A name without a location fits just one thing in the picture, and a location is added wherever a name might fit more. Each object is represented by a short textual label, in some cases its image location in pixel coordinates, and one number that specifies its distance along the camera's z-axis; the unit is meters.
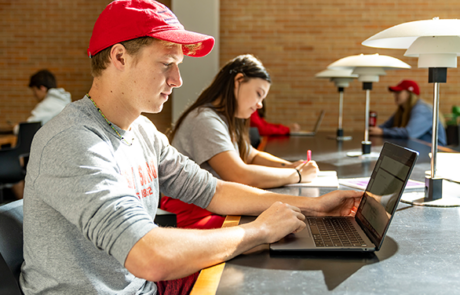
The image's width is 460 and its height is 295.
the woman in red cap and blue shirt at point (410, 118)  3.78
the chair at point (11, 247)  0.91
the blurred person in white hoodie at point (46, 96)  4.15
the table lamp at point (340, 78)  3.56
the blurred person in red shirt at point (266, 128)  3.92
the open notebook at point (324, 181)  1.66
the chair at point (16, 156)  3.45
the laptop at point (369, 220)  0.92
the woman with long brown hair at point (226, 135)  1.62
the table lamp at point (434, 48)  1.25
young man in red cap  0.77
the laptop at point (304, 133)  3.98
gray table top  0.75
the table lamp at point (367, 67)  2.35
